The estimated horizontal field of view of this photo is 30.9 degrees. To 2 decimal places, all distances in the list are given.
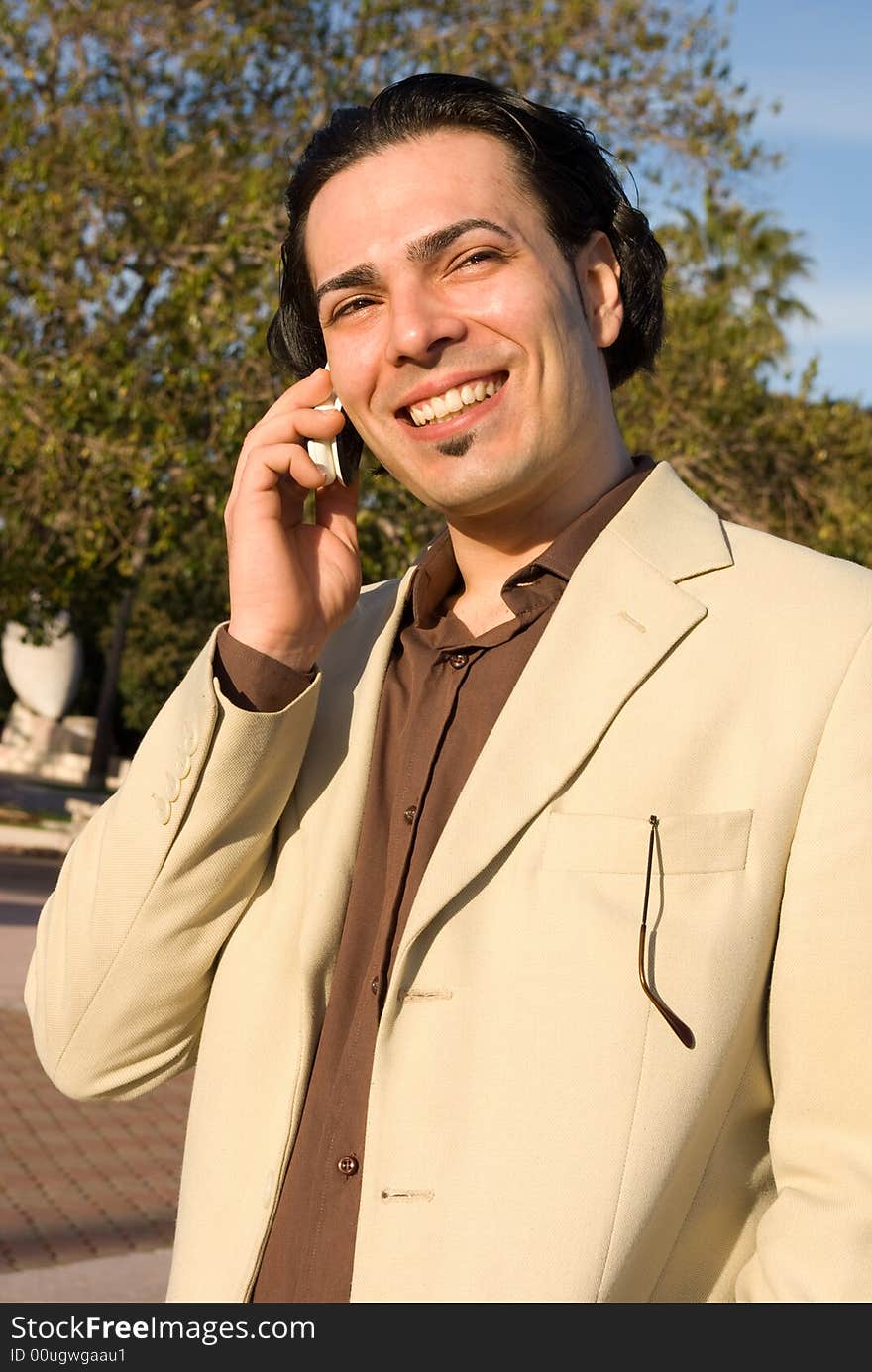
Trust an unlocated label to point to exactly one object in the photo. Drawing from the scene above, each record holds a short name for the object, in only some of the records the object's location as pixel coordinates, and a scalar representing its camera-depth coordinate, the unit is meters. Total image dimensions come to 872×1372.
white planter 31.42
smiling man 1.75
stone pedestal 30.45
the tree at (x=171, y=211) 12.62
